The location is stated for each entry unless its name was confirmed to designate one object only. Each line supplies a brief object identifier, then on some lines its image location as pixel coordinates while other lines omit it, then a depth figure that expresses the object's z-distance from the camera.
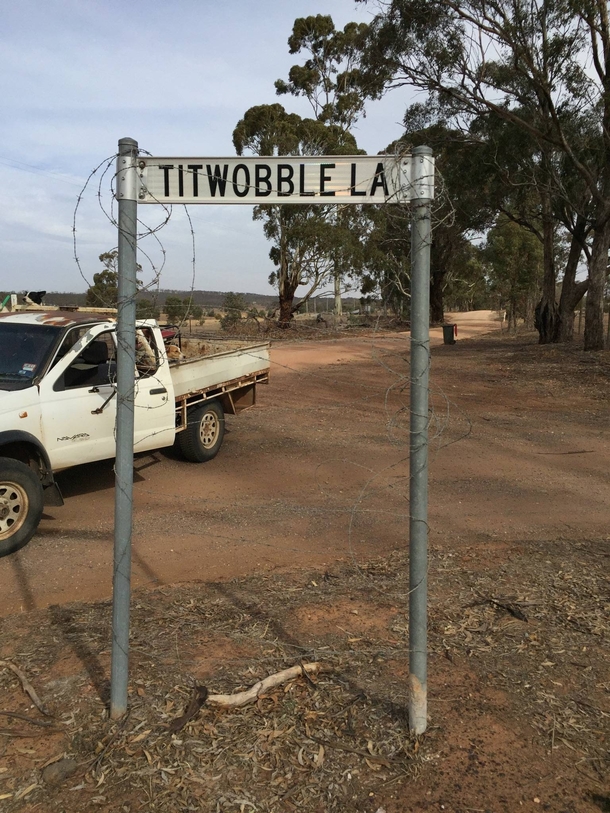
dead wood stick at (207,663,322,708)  3.38
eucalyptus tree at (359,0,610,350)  19.48
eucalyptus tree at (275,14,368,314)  42.84
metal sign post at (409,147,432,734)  2.94
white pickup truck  5.82
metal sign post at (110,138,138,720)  3.08
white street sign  3.07
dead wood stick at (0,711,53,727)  3.26
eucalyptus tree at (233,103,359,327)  36.19
